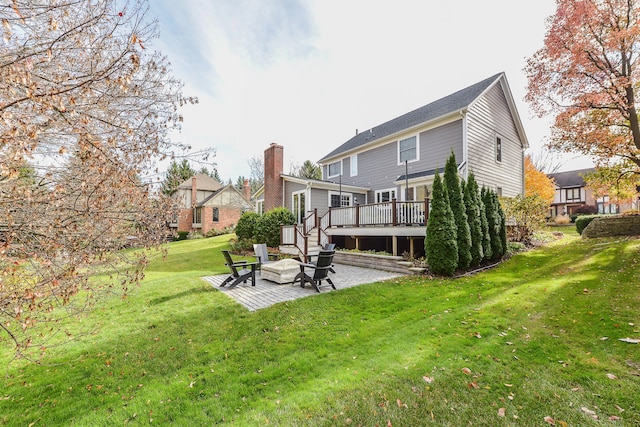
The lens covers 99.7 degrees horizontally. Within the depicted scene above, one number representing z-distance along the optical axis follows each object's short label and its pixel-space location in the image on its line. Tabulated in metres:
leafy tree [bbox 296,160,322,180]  37.94
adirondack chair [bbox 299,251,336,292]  6.94
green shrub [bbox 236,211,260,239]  16.23
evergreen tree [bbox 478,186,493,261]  9.65
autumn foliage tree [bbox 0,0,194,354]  2.81
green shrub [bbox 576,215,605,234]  16.80
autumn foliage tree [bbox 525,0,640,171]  9.95
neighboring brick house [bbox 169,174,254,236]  28.50
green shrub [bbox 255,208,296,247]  15.73
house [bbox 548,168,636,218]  34.66
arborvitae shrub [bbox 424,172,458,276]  8.23
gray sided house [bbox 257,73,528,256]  11.70
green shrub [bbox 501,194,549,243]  13.00
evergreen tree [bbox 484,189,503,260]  10.19
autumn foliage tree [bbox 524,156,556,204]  21.77
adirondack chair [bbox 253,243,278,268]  10.28
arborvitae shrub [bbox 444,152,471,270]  8.69
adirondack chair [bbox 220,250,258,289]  7.52
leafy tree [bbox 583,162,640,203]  11.49
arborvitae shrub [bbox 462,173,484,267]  9.14
